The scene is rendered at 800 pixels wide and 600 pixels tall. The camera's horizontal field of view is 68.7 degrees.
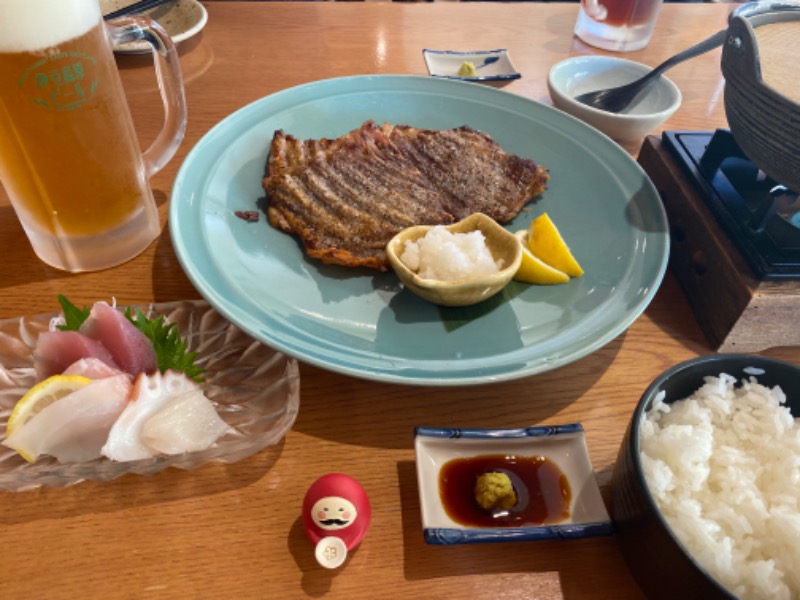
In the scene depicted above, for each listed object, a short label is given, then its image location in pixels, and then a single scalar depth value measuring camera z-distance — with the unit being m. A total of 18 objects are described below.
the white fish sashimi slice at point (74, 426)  0.25
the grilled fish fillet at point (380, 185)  0.38
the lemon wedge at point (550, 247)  0.36
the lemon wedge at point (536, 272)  0.35
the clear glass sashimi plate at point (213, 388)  0.26
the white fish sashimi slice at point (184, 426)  0.26
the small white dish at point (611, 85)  0.50
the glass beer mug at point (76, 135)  0.28
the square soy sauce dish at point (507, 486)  0.25
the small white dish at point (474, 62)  0.60
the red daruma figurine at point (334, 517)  0.24
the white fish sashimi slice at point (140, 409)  0.25
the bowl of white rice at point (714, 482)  0.21
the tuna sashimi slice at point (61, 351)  0.28
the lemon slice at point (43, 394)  0.25
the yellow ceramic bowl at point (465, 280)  0.32
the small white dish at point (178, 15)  0.59
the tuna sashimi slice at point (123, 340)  0.28
